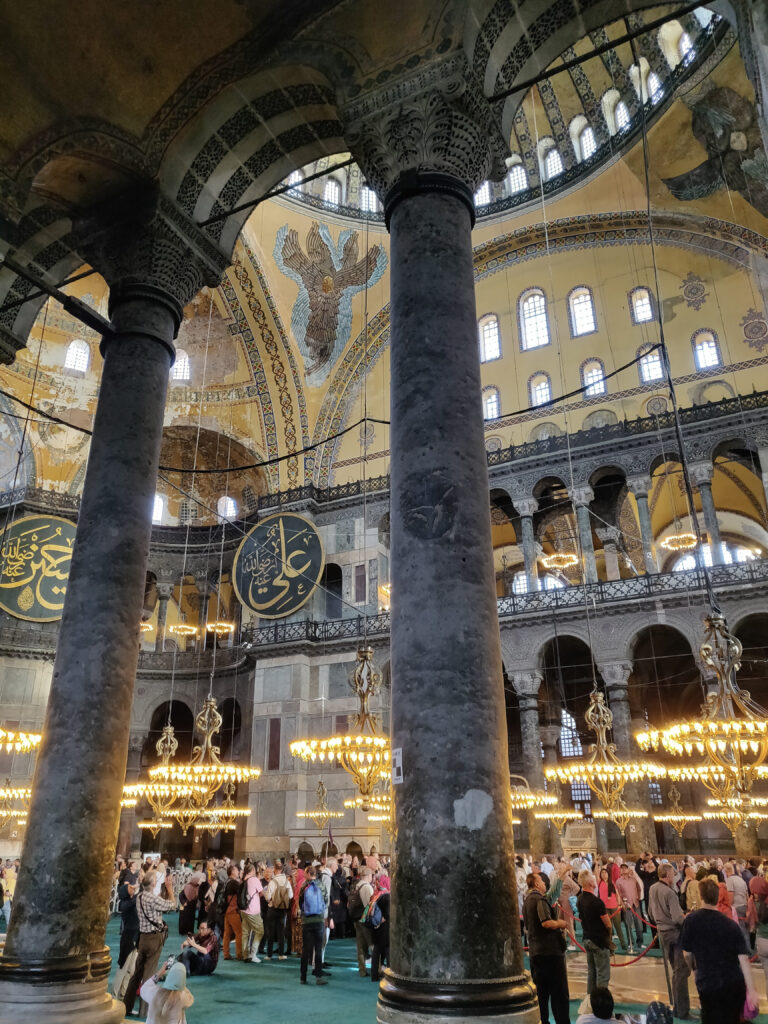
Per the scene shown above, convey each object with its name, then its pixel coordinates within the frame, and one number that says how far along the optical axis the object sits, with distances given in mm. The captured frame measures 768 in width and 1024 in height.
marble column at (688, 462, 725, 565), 13891
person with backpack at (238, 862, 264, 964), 7761
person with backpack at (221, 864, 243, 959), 7871
